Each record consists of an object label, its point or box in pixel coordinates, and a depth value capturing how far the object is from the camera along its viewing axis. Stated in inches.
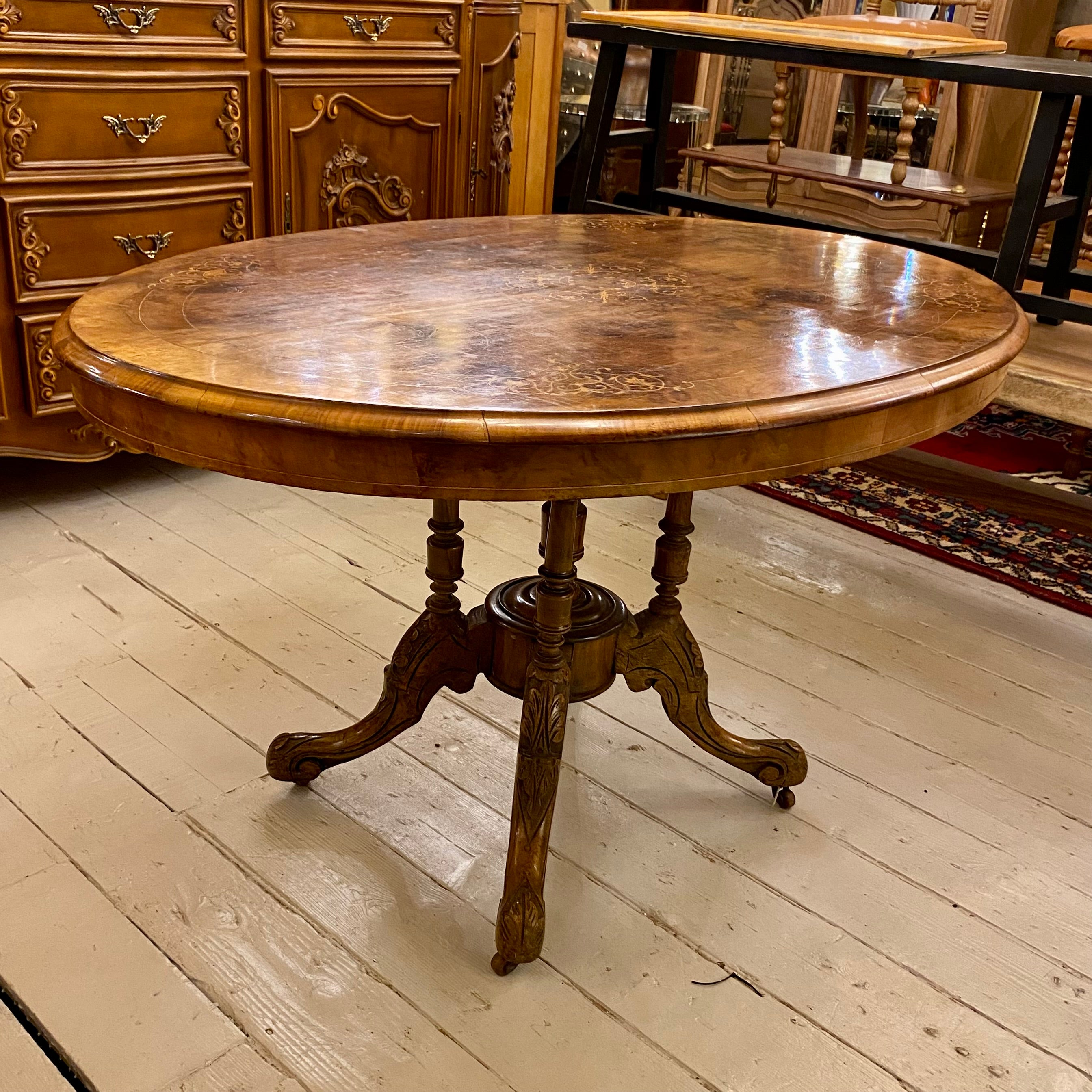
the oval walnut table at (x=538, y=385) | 38.8
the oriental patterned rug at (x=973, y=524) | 100.9
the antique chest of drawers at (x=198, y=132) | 89.5
